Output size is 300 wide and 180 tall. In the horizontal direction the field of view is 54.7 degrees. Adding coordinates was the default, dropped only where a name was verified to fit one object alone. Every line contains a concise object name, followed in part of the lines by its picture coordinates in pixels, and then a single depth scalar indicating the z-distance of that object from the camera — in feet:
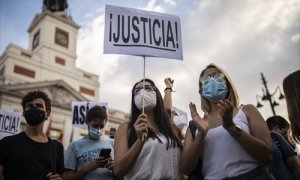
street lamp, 39.68
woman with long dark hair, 7.45
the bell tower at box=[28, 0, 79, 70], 107.65
